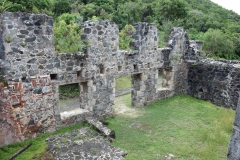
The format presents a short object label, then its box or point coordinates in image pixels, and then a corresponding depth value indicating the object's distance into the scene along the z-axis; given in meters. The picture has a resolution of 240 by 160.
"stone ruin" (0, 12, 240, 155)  5.75
